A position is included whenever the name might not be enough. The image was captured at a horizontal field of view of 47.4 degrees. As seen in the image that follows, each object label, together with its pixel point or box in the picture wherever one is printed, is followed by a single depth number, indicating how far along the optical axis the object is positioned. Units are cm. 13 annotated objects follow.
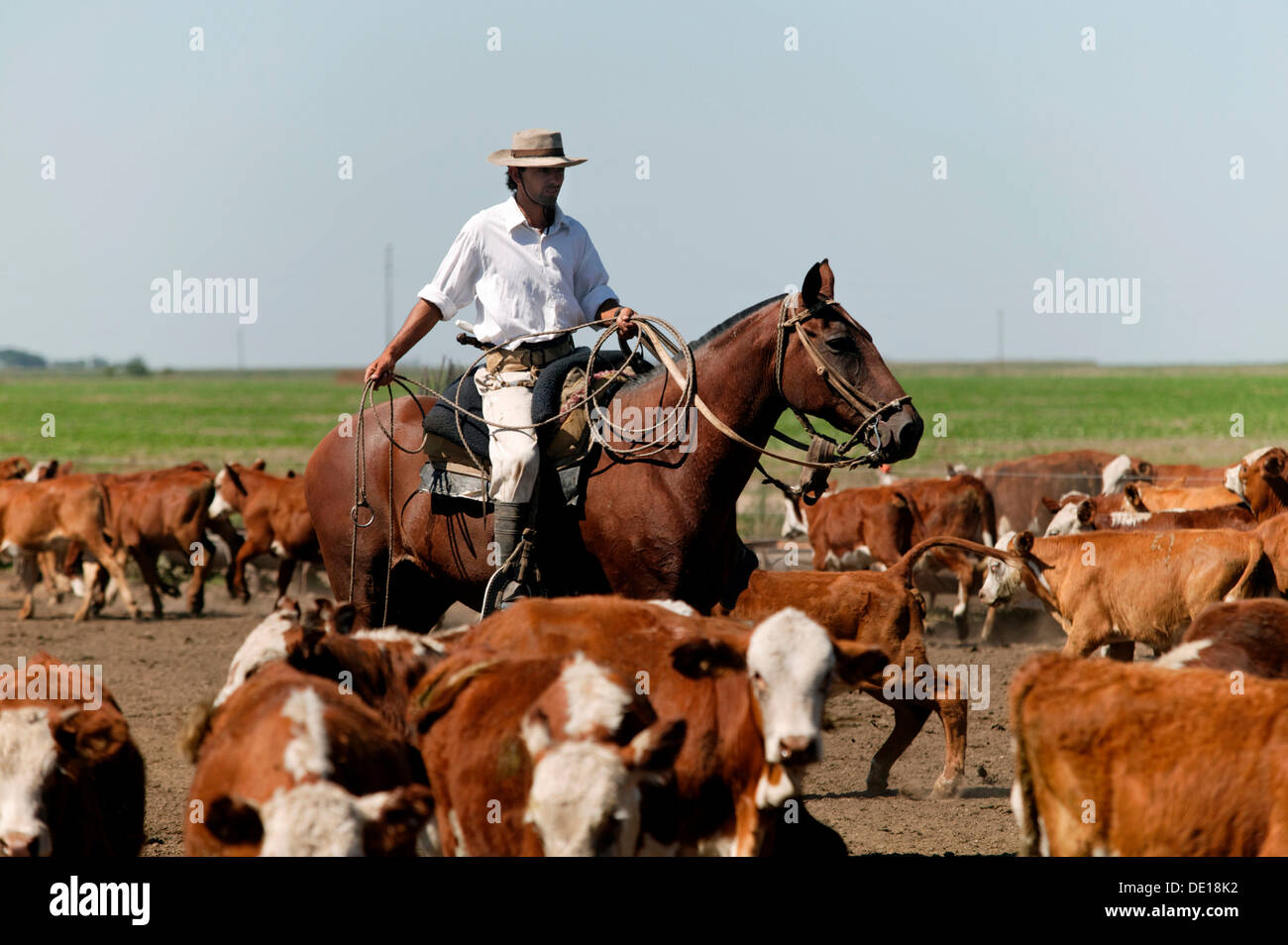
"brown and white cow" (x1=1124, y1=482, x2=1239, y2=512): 1518
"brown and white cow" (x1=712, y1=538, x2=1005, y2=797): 895
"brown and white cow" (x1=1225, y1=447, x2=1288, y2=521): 1280
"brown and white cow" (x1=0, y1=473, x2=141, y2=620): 1816
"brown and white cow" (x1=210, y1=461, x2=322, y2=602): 1794
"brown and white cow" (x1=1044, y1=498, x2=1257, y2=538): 1264
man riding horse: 773
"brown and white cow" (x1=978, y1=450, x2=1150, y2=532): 1877
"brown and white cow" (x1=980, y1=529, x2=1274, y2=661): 1056
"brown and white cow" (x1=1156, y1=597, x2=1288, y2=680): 592
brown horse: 723
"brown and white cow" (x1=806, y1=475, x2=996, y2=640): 1702
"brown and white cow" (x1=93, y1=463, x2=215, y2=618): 1862
